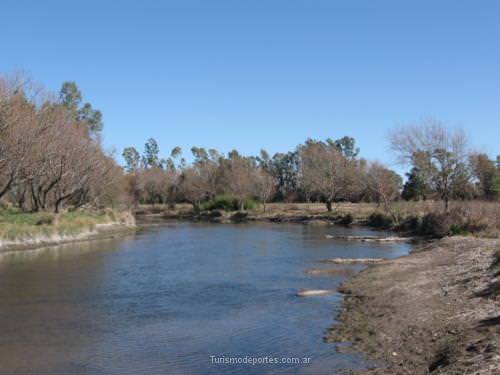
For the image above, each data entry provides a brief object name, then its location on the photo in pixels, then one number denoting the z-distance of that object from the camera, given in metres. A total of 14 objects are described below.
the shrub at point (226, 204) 94.44
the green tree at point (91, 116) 98.00
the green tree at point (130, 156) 165.25
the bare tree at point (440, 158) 58.50
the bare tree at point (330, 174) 91.44
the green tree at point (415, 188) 67.09
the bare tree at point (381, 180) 76.00
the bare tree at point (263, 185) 101.56
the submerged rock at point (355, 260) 29.08
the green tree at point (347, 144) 165.75
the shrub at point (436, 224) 42.52
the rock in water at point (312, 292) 20.44
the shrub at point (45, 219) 44.81
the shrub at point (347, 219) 68.94
